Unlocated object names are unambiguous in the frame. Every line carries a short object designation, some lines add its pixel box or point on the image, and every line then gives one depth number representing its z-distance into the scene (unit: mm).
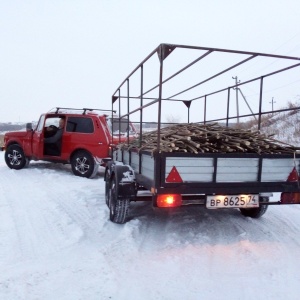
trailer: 3928
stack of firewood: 4176
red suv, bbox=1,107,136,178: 9812
